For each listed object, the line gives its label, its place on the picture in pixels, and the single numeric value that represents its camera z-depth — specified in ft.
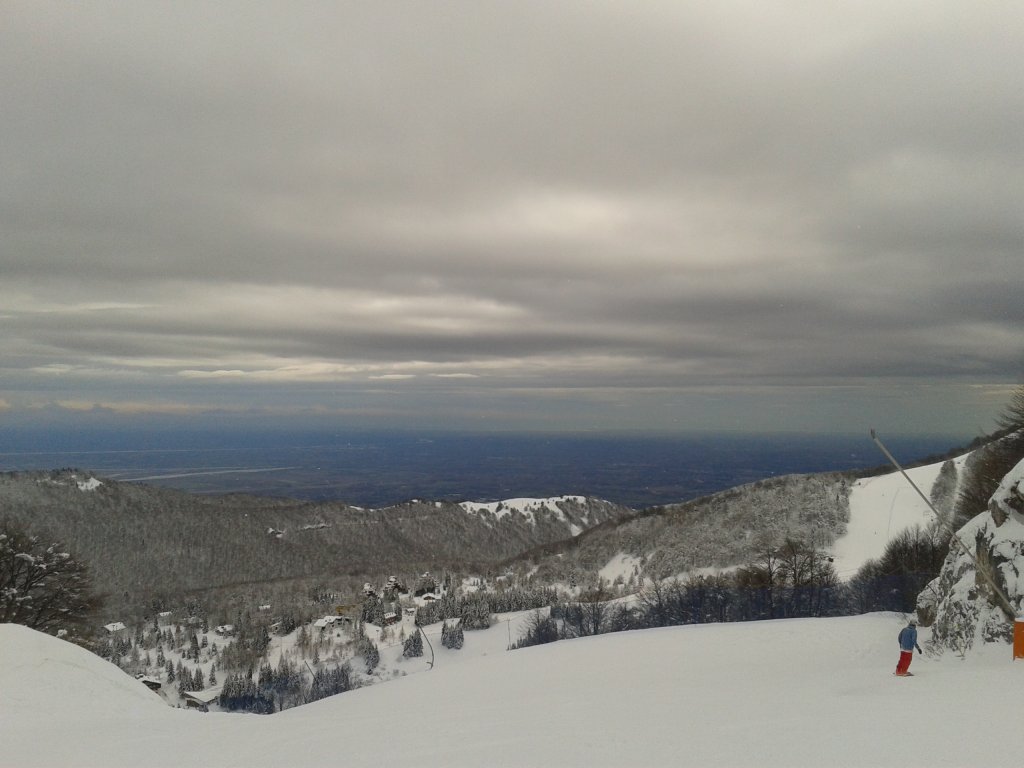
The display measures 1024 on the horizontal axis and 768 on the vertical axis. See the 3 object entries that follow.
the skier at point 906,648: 47.75
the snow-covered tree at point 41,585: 110.32
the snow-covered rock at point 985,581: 49.83
